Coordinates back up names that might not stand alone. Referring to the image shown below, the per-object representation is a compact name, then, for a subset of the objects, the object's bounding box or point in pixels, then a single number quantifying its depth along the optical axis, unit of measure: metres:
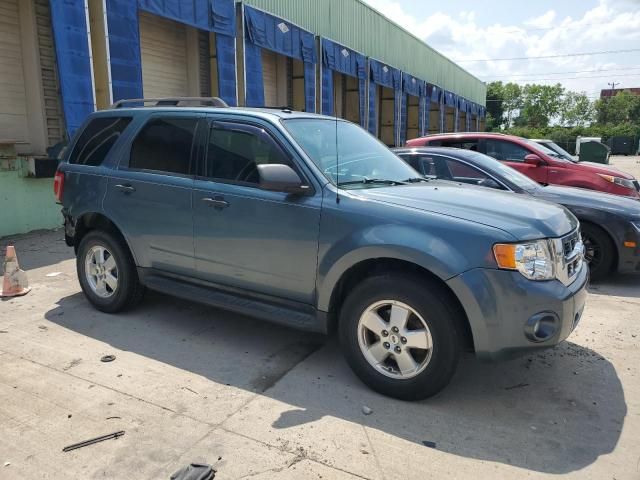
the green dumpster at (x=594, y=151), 24.23
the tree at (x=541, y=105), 105.25
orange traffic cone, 5.50
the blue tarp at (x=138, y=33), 9.78
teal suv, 3.09
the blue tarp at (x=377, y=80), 22.72
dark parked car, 5.86
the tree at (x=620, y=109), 92.69
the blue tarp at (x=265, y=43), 14.09
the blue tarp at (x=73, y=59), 8.61
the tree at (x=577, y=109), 103.31
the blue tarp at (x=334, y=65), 18.55
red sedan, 8.40
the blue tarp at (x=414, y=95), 27.00
